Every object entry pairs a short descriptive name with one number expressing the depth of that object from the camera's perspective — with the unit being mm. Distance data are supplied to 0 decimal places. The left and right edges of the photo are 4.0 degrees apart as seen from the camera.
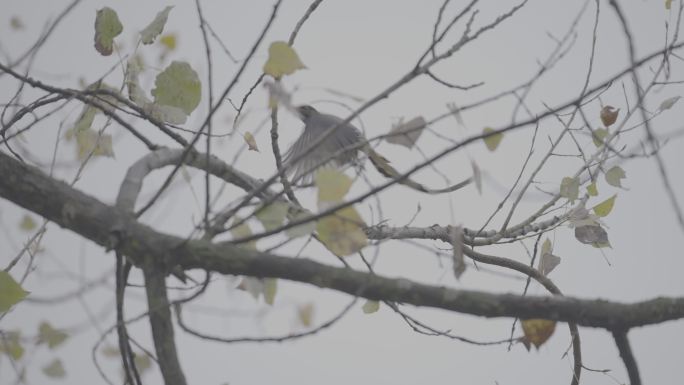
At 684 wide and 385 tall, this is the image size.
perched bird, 13705
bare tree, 12957
